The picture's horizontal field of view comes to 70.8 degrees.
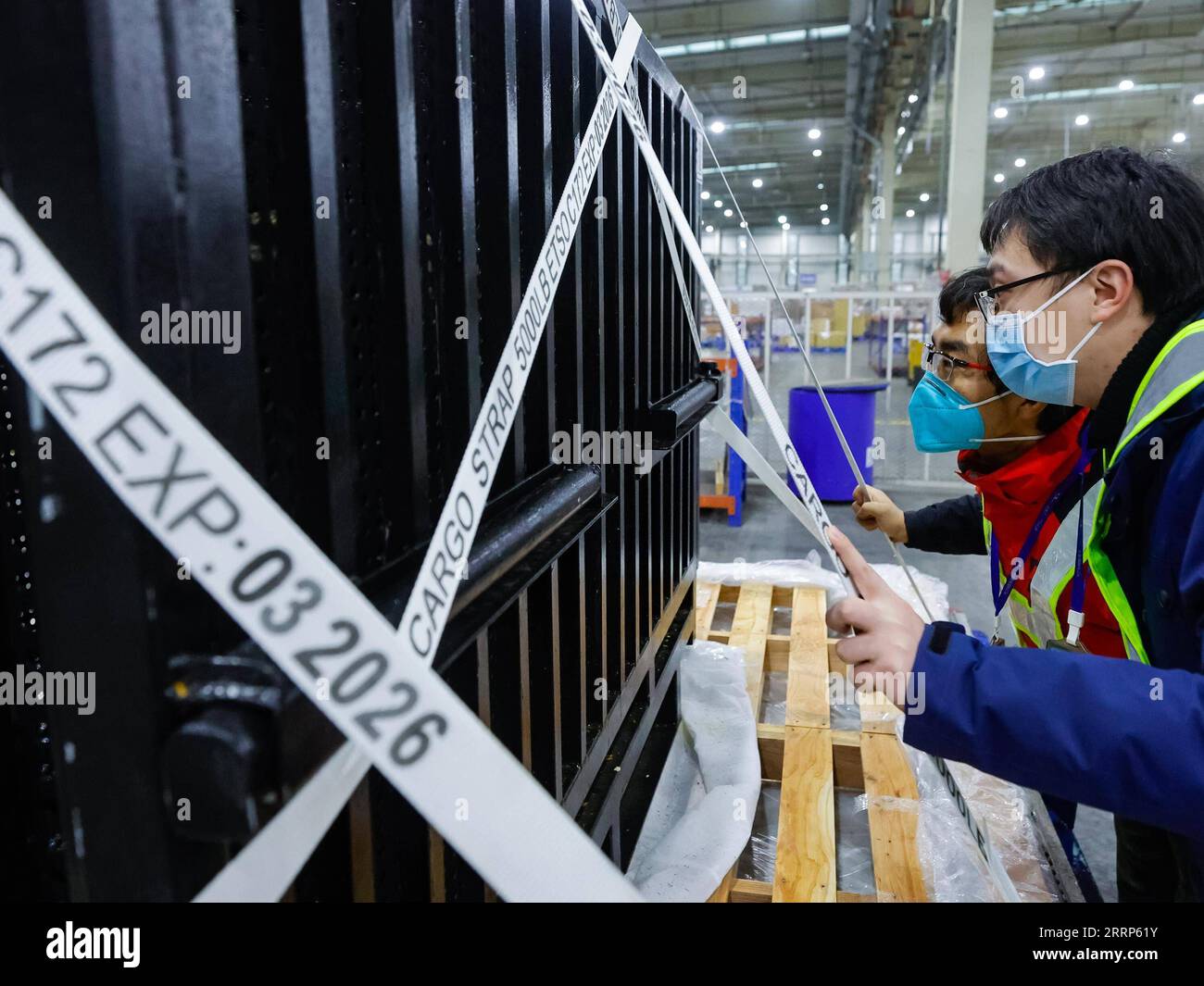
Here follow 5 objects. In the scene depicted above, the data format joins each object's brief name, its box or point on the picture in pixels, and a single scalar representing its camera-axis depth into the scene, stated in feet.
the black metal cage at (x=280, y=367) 2.39
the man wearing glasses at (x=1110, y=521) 4.40
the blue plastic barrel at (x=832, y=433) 25.71
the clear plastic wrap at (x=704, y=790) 8.05
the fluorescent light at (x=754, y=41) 47.01
